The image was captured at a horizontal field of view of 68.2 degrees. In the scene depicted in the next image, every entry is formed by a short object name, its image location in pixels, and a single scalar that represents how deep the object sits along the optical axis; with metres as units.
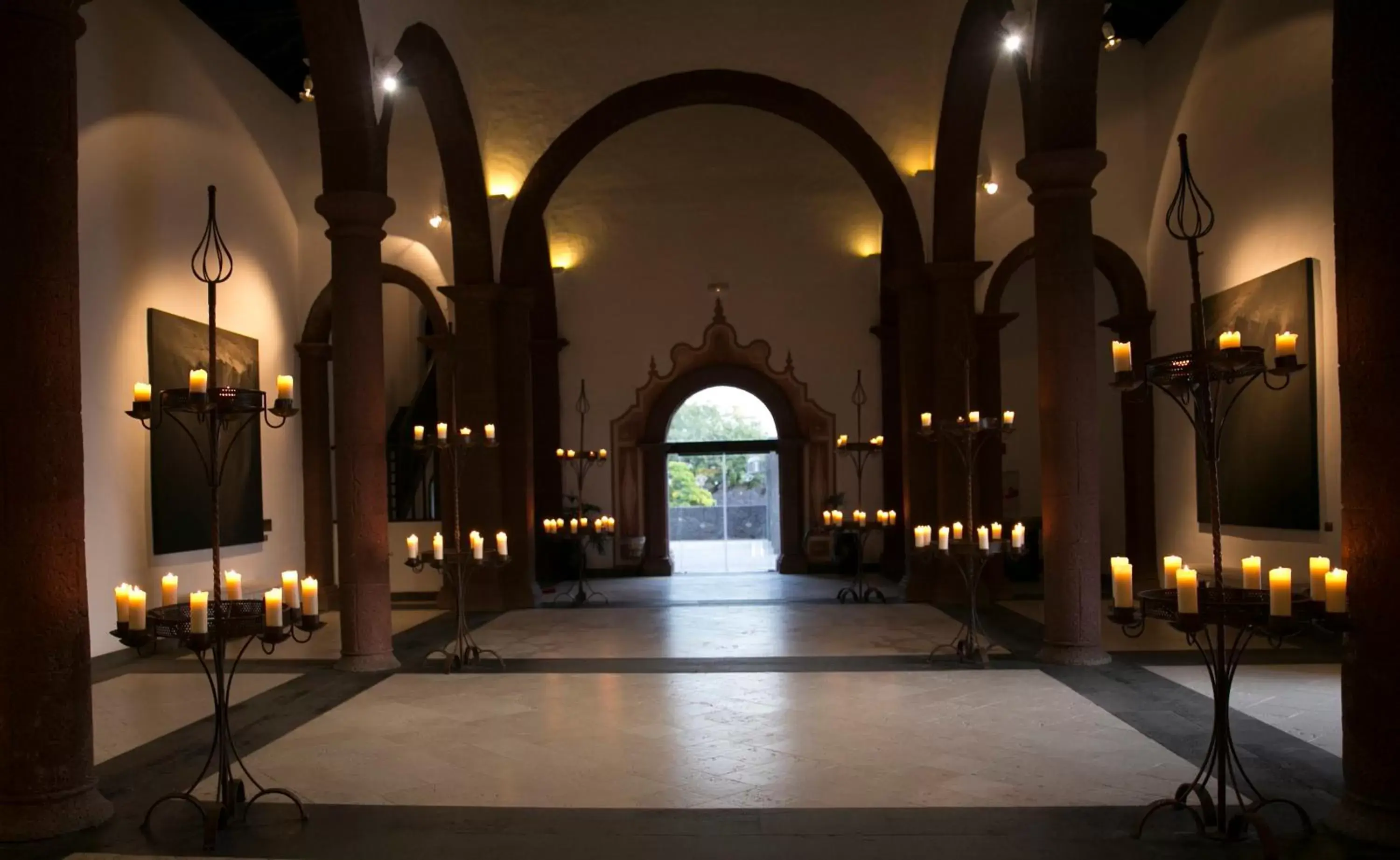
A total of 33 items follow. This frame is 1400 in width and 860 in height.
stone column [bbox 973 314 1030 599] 12.30
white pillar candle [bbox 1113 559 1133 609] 4.14
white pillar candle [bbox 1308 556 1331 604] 3.94
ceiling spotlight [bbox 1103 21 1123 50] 10.25
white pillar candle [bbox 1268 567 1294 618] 3.85
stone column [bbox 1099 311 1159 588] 12.63
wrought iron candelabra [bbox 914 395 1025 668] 7.73
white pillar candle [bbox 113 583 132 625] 4.41
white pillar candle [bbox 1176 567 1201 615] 3.99
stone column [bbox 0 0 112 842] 4.37
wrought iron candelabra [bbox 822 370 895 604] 11.45
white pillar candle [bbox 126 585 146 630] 4.41
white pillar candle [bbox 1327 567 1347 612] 3.89
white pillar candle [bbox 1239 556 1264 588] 4.30
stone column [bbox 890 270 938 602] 12.06
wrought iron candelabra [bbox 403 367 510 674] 8.13
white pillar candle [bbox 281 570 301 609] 4.68
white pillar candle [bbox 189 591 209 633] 4.38
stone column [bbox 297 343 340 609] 13.22
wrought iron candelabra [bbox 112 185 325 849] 4.42
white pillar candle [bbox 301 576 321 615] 4.69
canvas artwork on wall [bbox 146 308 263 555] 9.84
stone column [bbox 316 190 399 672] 8.20
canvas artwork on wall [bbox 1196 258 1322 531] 9.24
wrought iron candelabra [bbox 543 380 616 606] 12.40
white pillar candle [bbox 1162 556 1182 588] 4.20
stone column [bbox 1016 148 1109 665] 7.62
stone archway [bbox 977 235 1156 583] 12.63
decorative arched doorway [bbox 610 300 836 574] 16.62
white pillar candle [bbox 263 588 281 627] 4.41
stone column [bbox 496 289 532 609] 12.36
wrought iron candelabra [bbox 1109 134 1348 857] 3.95
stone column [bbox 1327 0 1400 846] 3.90
